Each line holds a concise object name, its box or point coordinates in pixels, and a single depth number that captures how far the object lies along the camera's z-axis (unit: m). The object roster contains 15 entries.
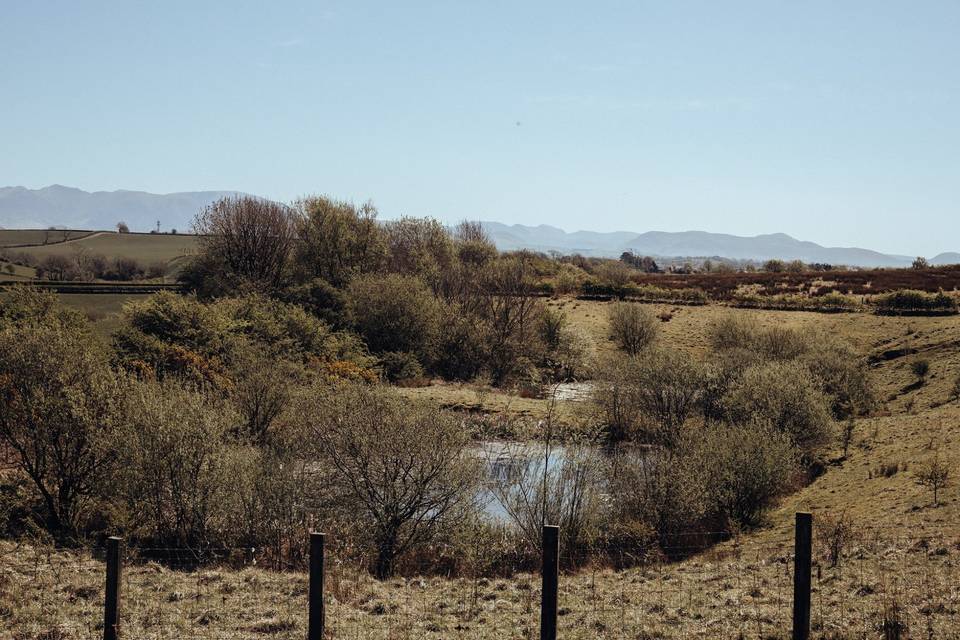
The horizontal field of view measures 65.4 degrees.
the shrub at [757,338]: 47.16
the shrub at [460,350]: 52.91
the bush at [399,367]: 47.81
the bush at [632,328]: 60.50
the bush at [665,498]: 22.58
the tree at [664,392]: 33.97
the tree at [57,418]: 20.02
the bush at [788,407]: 31.16
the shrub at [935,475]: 22.03
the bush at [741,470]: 24.36
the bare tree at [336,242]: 58.25
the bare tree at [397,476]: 19.56
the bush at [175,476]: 19.08
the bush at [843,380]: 40.50
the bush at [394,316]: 50.62
